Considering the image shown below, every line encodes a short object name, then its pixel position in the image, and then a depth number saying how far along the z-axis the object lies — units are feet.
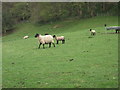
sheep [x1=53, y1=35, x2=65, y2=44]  90.33
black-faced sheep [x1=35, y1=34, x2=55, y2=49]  81.87
